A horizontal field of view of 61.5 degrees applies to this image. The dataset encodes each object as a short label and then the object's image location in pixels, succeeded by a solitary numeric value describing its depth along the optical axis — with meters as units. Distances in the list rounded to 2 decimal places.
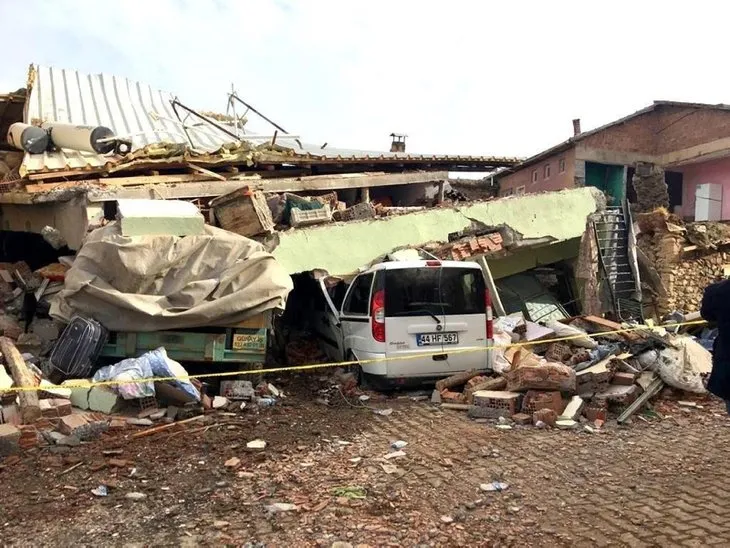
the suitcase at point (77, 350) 7.03
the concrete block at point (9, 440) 5.25
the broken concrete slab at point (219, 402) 6.91
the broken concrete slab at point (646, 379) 7.17
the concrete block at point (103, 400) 6.41
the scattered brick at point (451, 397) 7.17
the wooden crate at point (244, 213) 9.20
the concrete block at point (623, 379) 7.04
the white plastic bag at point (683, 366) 7.32
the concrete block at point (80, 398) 6.46
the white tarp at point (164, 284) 7.33
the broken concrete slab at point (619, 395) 6.73
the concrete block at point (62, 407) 5.96
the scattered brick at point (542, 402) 6.51
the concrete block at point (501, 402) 6.57
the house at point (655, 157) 20.66
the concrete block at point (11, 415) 5.84
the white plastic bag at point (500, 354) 7.90
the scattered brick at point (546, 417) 6.28
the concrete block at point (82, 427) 5.66
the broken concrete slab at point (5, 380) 6.35
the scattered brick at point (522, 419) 6.39
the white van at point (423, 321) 7.45
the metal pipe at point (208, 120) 14.46
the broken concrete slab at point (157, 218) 7.79
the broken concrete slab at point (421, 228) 9.71
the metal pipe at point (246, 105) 14.71
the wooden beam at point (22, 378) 5.82
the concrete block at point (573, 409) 6.43
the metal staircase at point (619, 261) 12.57
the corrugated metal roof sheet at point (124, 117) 12.81
